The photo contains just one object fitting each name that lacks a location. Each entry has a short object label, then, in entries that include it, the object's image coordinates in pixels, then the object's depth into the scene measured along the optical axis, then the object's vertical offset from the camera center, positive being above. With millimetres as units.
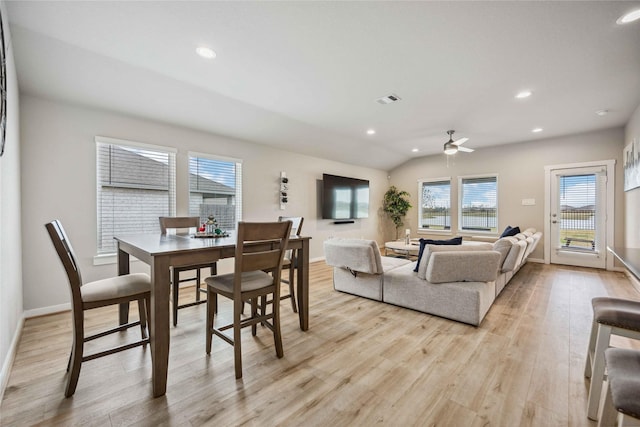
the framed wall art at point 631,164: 3729 +729
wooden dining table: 1646 -320
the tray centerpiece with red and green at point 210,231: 2517 -189
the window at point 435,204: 7156 +217
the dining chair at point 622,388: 887 -611
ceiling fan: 4712 +1138
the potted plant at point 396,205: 7727 +202
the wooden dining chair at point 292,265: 2810 -587
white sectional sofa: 2717 -704
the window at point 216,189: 4176 +366
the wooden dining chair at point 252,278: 1820 -519
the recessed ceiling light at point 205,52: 2445 +1468
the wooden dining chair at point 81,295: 1591 -541
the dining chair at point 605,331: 1427 -637
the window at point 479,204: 6441 +205
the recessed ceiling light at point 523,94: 3426 +1518
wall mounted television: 6133 +349
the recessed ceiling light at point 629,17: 2048 +1508
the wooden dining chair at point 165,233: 2588 -388
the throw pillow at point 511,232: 4641 -339
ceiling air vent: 3562 +1523
